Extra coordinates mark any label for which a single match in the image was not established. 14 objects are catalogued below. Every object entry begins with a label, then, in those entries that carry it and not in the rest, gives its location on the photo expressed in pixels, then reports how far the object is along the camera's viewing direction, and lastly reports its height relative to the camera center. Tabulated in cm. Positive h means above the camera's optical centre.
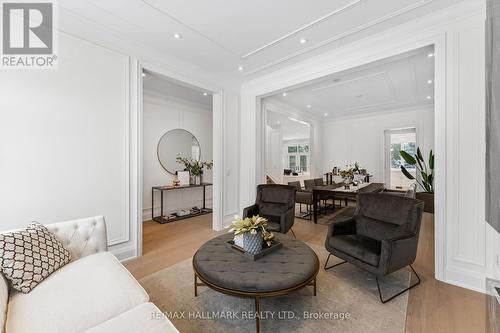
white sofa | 114 -83
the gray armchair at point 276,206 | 321 -67
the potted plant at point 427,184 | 479 -43
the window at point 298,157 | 1076 +44
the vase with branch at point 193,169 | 531 -7
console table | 462 -92
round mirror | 506 +45
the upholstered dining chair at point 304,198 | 476 -72
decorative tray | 198 -81
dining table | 423 -51
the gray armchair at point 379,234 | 205 -76
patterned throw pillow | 145 -65
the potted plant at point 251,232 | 199 -61
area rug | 172 -126
